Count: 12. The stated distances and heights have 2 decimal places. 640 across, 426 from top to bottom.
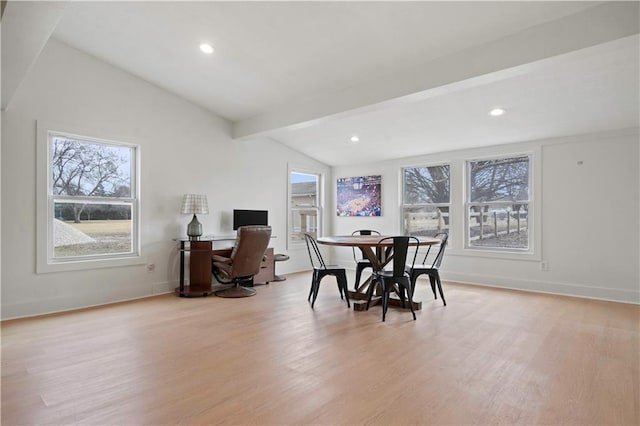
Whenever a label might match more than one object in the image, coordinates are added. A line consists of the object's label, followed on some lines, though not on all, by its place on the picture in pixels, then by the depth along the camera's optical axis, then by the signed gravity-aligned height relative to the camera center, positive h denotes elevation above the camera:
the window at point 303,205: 7.05 +0.16
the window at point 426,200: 6.32 +0.23
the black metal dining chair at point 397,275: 3.82 -0.67
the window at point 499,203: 5.51 +0.15
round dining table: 4.01 -0.51
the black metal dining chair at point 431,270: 4.38 -0.69
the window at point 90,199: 4.28 +0.17
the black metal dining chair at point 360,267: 4.82 -0.72
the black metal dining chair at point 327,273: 4.36 -0.76
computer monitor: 5.89 -0.07
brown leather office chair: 4.81 -0.62
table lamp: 5.04 +0.06
